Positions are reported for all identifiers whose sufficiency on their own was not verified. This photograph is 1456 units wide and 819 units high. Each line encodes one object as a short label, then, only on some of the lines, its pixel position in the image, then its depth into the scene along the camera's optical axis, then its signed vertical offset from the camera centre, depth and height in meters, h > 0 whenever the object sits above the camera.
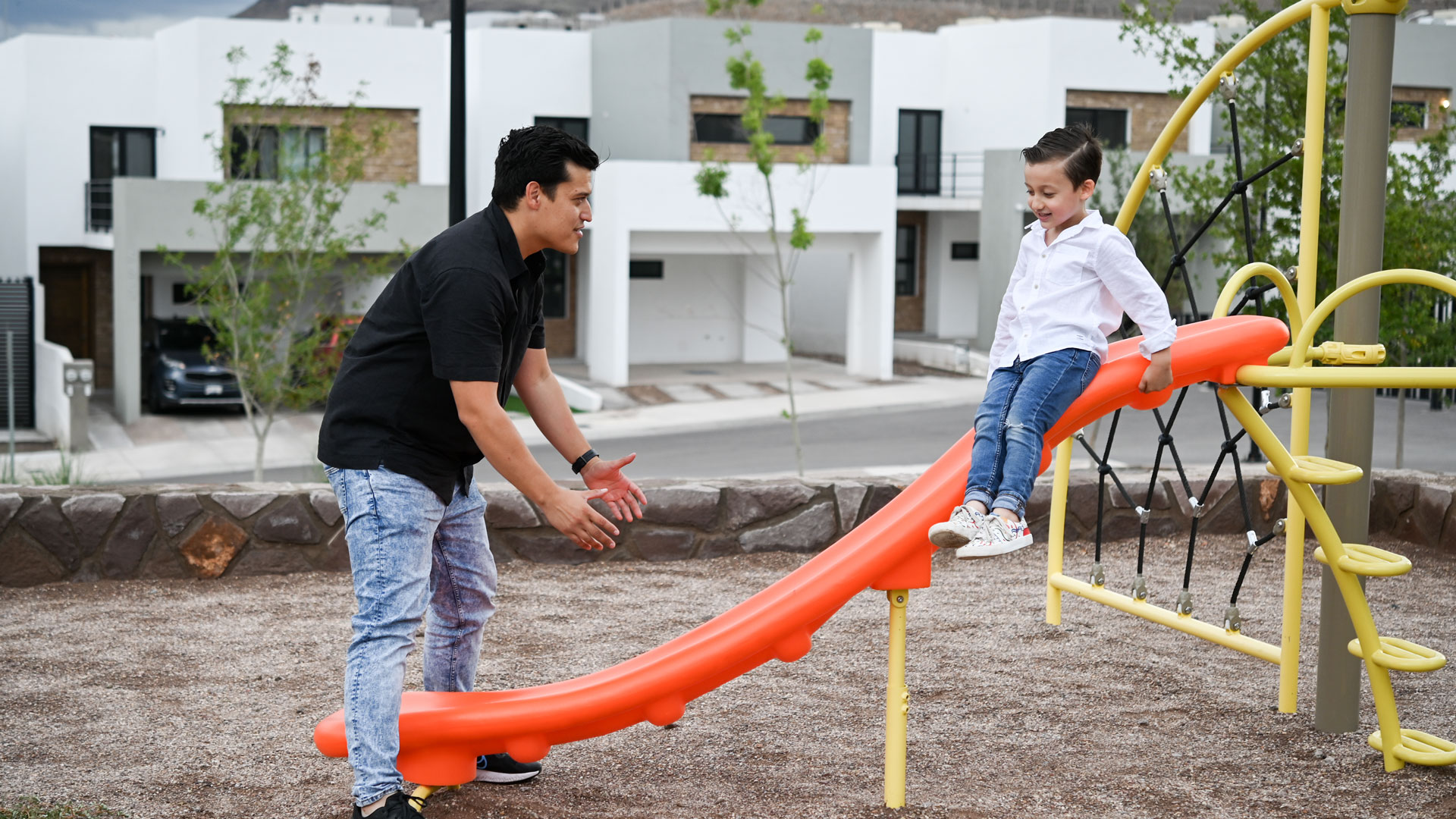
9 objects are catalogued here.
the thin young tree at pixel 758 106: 15.93 +1.87
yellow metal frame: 3.96 -0.49
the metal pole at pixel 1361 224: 4.34 +0.16
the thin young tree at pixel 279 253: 15.21 -0.08
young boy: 3.84 -0.16
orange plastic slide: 3.79 -1.18
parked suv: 23.56 -2.31
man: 3.42 -0.48
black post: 8.91 +0.93
